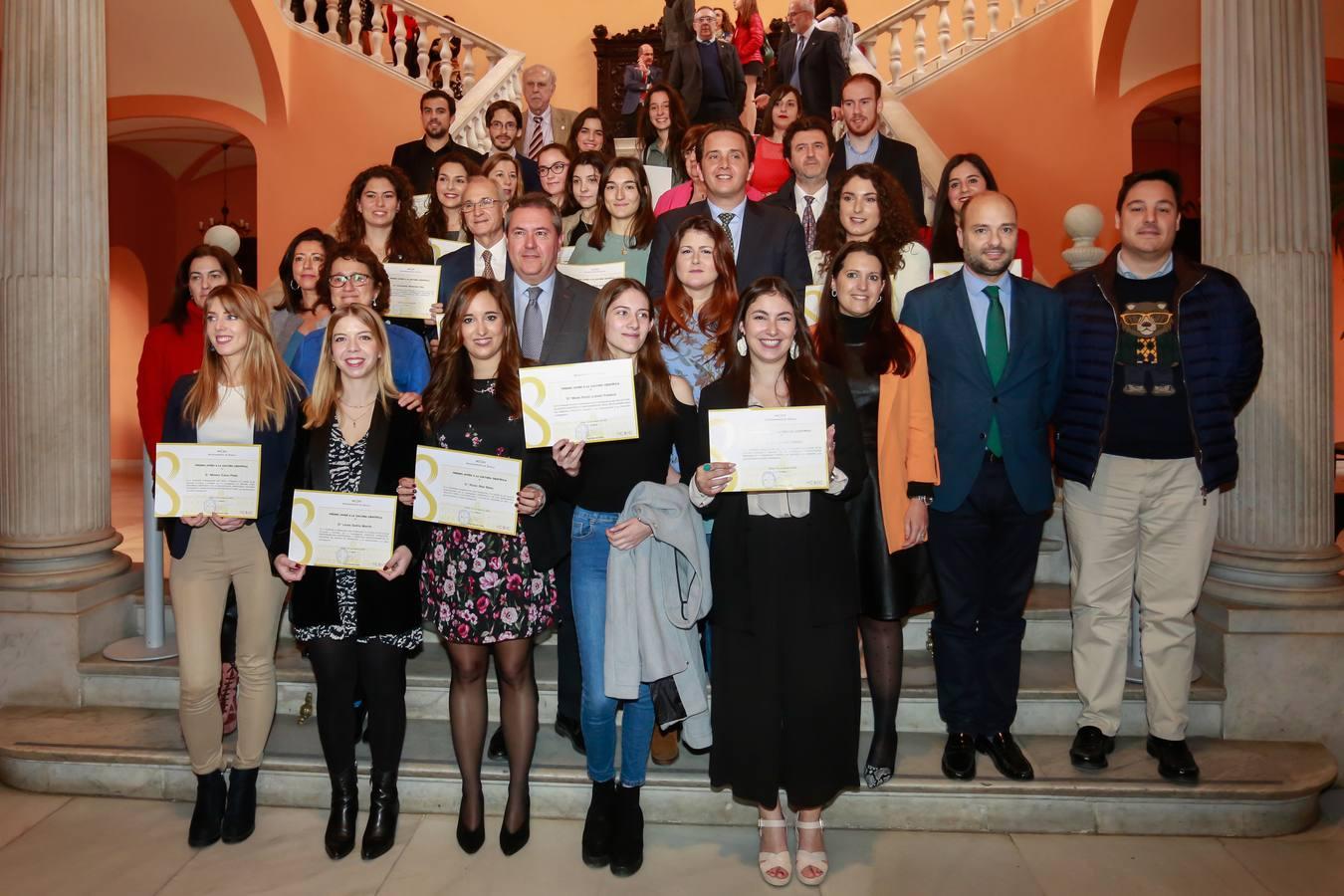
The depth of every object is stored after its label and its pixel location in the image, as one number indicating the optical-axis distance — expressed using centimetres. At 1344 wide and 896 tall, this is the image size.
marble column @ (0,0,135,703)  444
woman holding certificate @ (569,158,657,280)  436
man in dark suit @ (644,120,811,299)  396
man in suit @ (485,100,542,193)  584
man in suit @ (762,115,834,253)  470
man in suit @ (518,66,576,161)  659
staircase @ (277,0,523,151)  959
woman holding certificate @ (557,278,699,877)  315
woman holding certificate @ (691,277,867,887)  305
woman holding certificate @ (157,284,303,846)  335
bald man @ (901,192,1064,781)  345
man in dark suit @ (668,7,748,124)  754
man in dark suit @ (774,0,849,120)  727
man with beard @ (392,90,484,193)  604
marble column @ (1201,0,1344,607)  398
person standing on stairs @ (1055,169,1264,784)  350
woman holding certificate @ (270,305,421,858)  320
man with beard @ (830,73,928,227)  533
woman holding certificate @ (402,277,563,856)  315
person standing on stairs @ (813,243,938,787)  328
